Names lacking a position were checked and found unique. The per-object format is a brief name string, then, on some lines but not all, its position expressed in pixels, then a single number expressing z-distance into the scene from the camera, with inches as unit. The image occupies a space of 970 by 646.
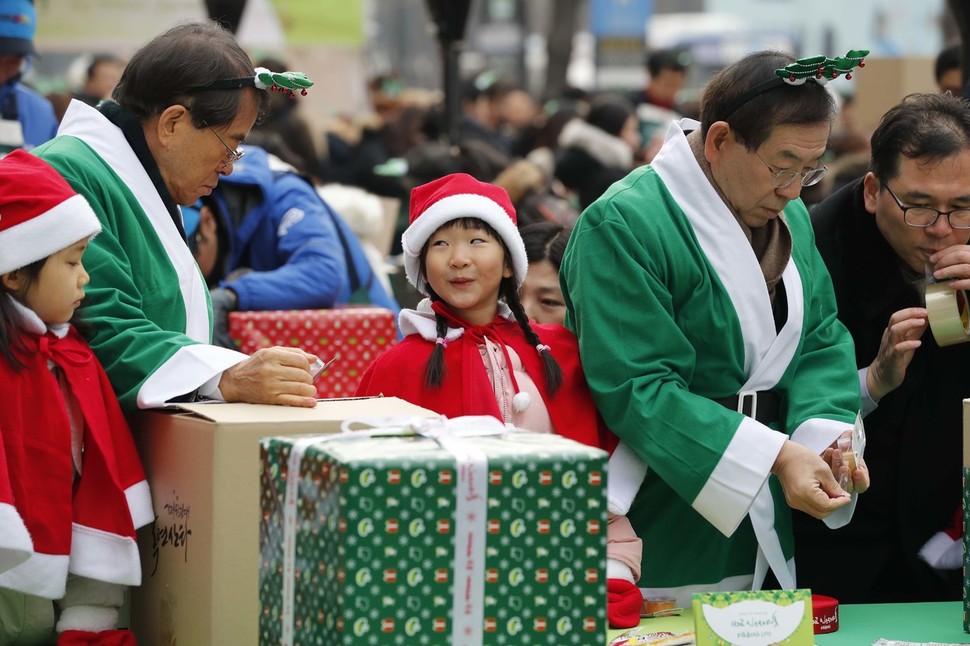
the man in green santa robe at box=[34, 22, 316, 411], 224.8
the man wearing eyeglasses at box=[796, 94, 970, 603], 280.4
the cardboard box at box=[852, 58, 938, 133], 650.2
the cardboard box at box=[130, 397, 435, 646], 206.2
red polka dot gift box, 355.3
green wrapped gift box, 172.2
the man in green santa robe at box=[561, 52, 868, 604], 246.1
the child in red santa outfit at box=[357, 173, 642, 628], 254.1
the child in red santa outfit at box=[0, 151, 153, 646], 205.6
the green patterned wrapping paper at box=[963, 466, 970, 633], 243.9
